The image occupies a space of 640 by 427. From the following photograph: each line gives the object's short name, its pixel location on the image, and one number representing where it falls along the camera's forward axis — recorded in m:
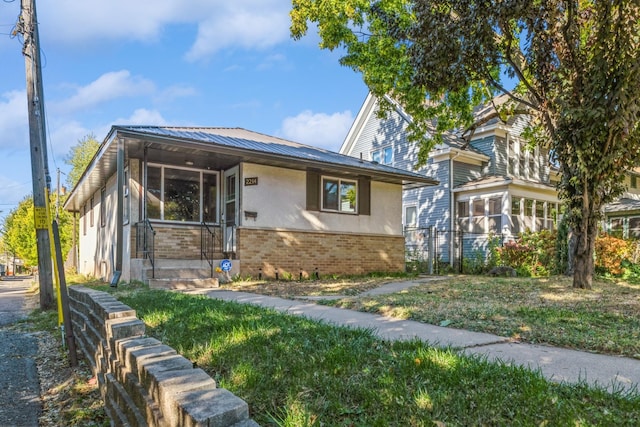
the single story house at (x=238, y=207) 10.15
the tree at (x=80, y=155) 34.72
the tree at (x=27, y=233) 33.72
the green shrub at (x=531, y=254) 14.01
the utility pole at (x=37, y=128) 7.88
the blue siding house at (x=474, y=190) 17.36
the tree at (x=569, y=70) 6.92
